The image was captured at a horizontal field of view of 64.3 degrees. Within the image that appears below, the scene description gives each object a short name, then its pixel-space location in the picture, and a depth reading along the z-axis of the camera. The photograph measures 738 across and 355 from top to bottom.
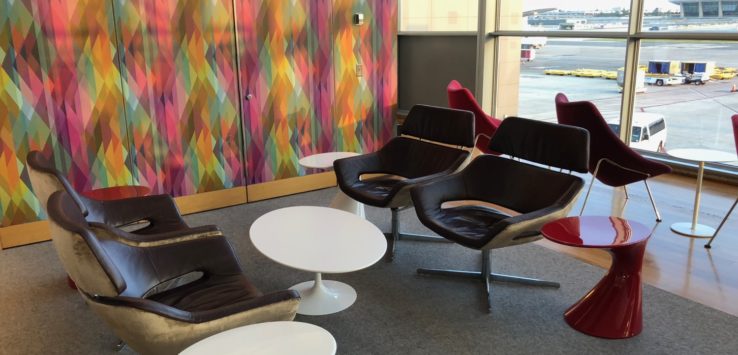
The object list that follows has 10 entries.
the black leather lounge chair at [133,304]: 1.99
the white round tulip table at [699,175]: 4.04
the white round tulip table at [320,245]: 2.68
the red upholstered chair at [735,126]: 3.53
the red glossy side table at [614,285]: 2.81
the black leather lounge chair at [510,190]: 3.07
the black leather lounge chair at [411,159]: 3.95
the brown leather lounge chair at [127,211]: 2.77
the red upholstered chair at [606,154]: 4.07
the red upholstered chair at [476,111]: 5.09
